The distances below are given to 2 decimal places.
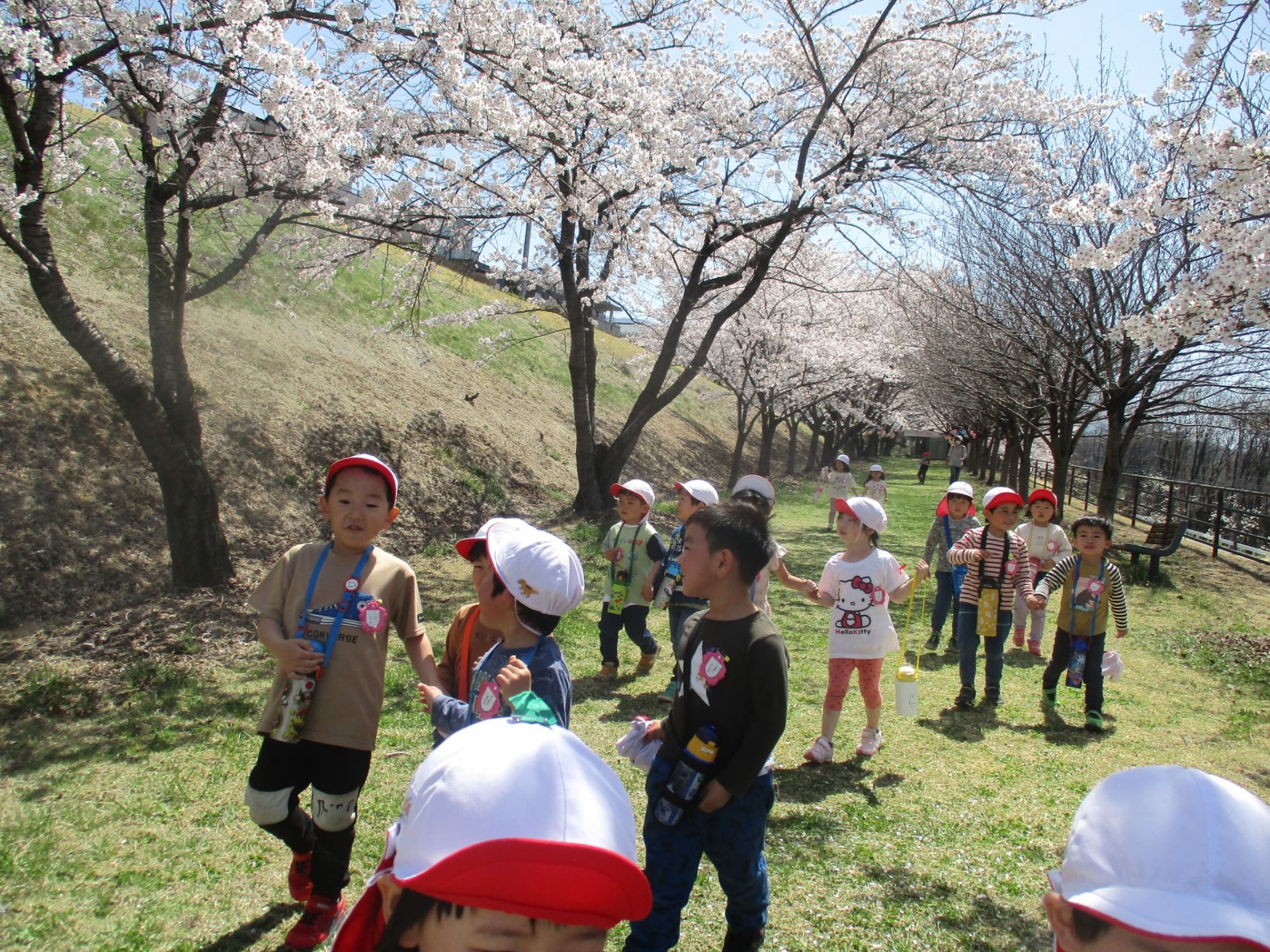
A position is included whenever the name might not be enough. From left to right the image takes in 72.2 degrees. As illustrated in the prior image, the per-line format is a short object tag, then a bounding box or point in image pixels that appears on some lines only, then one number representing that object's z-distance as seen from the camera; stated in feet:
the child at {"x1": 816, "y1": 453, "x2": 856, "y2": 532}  54.34
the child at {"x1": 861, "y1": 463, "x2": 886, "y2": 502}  50.08
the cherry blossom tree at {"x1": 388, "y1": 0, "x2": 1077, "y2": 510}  34.45
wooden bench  38.86
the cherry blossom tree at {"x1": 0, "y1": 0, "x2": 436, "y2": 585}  19.83
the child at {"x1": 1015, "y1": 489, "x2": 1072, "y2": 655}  24.99
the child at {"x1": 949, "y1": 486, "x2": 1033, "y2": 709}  20.30
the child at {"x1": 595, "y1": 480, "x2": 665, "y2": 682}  20.12
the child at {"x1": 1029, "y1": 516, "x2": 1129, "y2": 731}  19.38
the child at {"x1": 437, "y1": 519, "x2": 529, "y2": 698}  9.27
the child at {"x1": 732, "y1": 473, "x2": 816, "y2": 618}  14.85
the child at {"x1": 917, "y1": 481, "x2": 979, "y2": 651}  25.85
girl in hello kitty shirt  15.75
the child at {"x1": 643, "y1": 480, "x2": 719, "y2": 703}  17.53
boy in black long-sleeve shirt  8.85
